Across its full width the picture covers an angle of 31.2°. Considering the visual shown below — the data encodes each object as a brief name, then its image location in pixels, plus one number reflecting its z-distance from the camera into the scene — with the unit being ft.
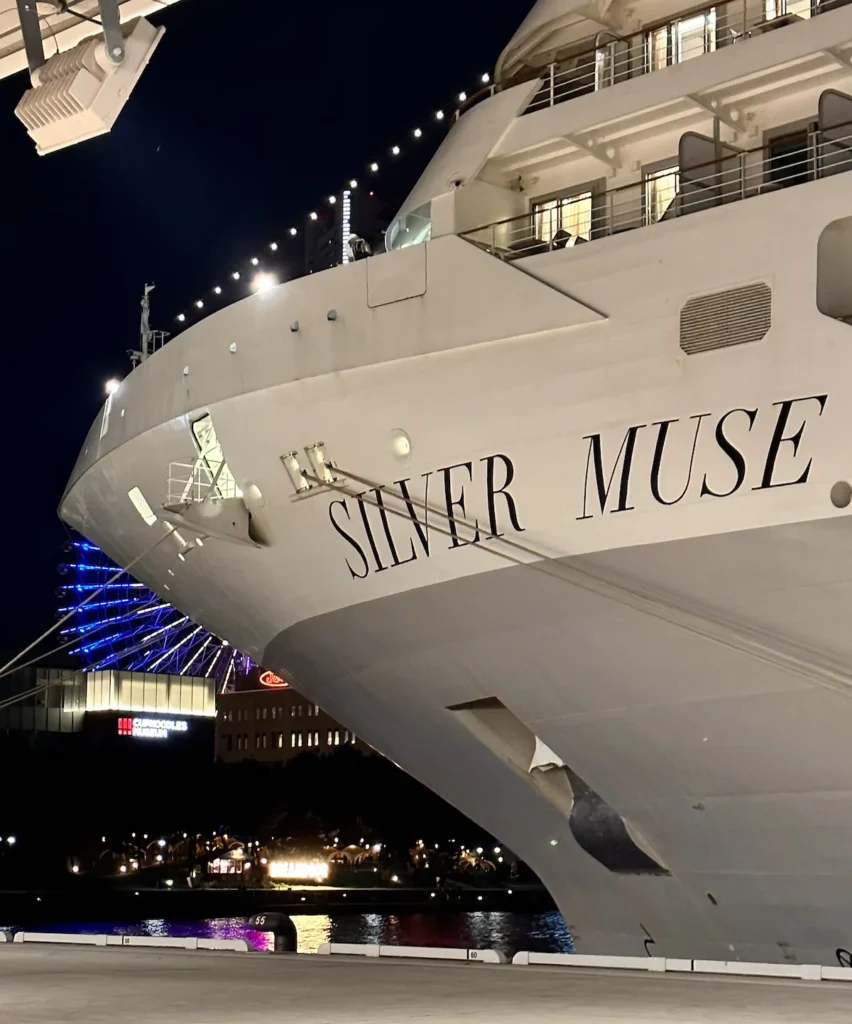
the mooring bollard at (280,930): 52.49
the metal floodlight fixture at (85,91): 33.24
